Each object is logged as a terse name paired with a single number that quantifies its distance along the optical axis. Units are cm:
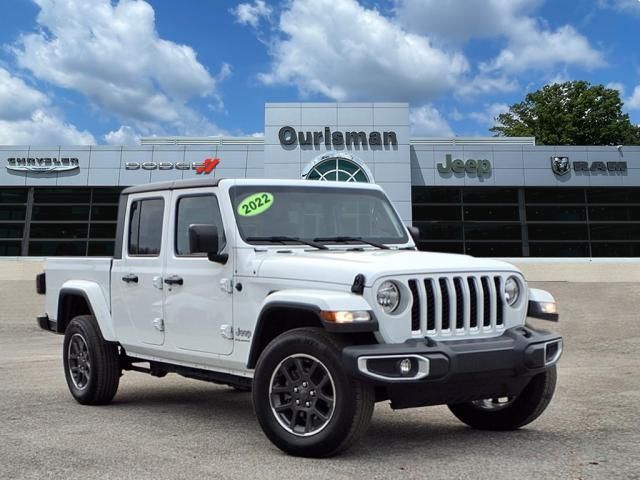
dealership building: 3672
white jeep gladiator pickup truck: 456
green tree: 5688
